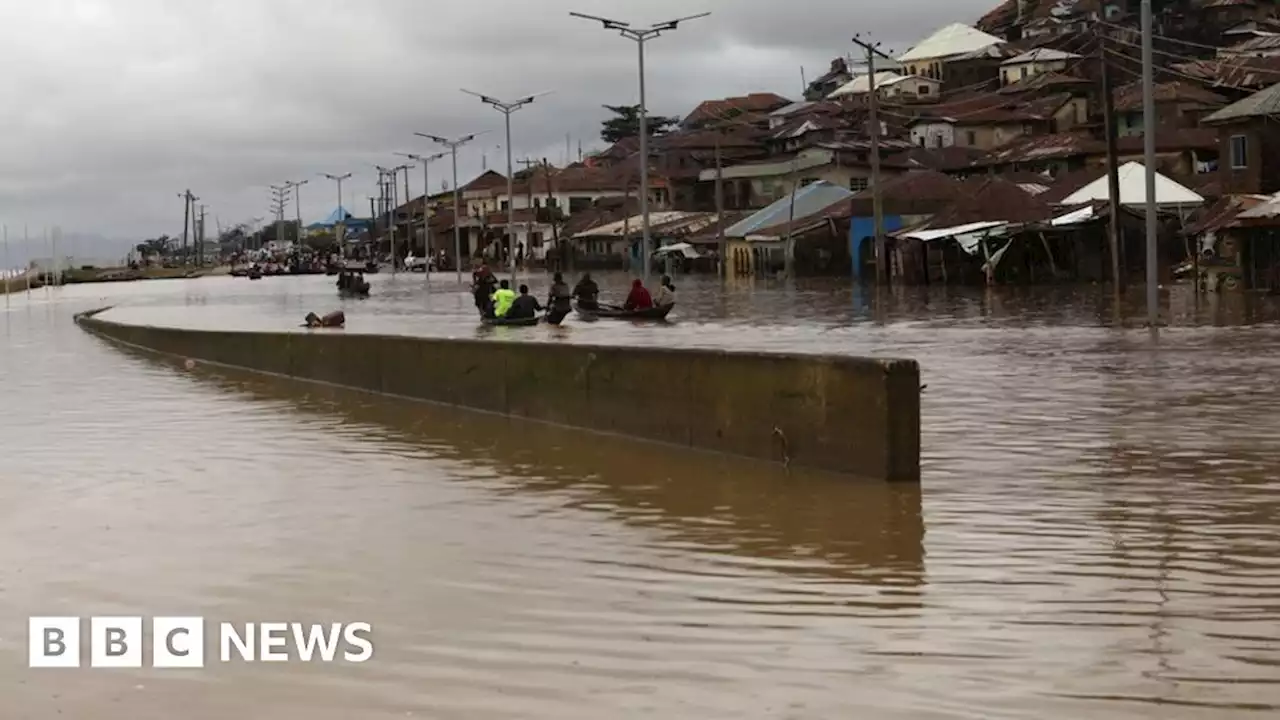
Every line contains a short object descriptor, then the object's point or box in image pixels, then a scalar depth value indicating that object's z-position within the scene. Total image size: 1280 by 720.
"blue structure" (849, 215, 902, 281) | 66.62
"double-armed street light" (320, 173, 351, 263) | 178.94
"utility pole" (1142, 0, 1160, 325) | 27.34
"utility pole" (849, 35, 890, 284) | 52.84
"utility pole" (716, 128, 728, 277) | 71.50
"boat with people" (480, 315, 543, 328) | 34.53
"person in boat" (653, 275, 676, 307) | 36.06
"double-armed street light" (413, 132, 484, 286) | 94.38
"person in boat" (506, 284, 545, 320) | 34.47
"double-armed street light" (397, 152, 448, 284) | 111.12
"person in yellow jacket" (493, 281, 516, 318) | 34.56
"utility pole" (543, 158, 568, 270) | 109.44
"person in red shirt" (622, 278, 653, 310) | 36.19
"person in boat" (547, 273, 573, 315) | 34.91
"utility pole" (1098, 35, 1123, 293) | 41.31
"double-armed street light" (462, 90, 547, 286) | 70.94
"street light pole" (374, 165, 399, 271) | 133.20
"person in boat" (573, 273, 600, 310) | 37.22
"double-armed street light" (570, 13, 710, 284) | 49.62
